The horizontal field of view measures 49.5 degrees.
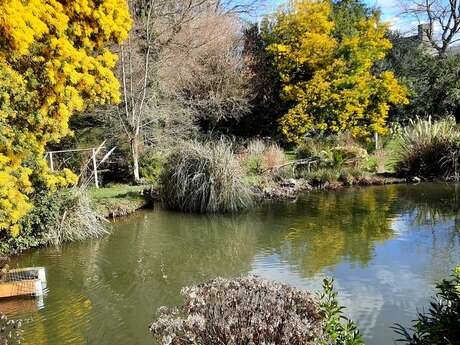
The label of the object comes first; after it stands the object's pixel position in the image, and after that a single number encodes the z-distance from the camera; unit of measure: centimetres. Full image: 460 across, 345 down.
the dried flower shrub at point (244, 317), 325
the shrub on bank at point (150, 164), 1619
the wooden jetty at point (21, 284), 643
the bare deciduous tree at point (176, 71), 1634
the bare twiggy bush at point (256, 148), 1664
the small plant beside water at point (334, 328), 298
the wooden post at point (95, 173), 1425
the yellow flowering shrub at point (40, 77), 642
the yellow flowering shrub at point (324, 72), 1978
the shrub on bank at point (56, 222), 847
